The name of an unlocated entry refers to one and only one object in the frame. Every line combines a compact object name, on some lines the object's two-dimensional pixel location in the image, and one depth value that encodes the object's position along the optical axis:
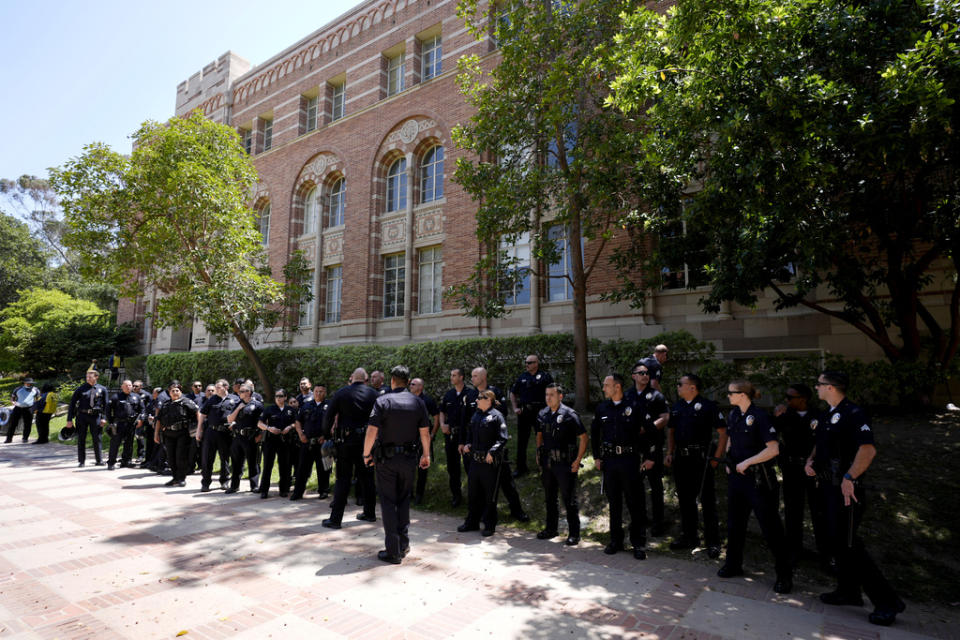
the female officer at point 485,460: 6.25
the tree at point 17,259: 38.62
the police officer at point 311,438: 8.02
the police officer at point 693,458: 5.69
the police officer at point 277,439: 8.45
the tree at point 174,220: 14.84
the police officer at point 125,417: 11.05
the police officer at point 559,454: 5.91
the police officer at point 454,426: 7.84
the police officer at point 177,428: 9.35
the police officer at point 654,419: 5.86
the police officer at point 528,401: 8.35
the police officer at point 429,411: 8.07
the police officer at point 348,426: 6.54
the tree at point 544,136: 9.89
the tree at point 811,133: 5.40
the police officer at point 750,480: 4.59
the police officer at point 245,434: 8.59
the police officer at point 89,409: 11.18
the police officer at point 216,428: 9.04
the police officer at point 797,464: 5.13
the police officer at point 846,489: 3.95
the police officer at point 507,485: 6.83
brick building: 15.63
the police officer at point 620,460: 5.56
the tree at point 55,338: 26.59
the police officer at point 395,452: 5.35
